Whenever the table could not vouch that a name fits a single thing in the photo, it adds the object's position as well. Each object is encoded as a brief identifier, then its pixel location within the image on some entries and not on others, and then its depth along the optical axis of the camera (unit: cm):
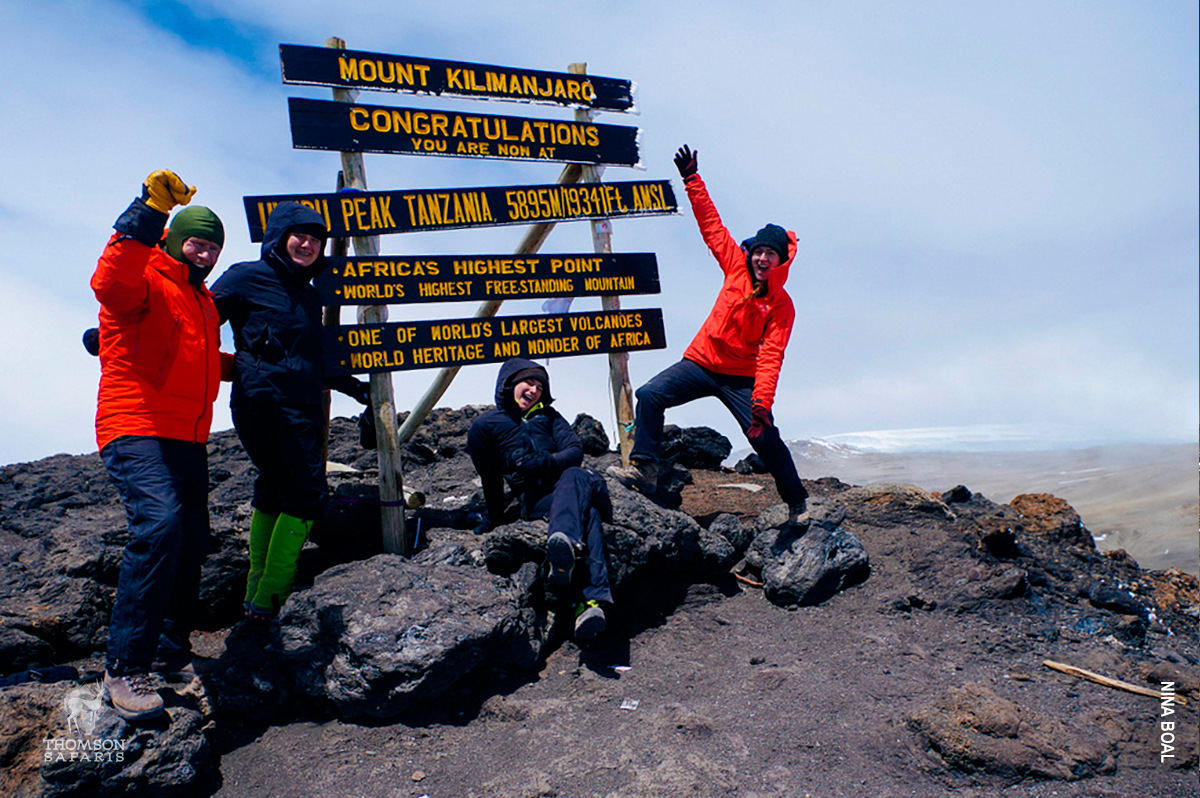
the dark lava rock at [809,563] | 593
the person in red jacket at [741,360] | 597
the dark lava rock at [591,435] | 892
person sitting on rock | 500
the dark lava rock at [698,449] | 894
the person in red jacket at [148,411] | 367
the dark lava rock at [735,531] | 644
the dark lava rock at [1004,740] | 411
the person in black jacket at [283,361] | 451
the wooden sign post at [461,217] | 589
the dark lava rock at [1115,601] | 603
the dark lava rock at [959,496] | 848
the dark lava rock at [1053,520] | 776
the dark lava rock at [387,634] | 450
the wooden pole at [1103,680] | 494
